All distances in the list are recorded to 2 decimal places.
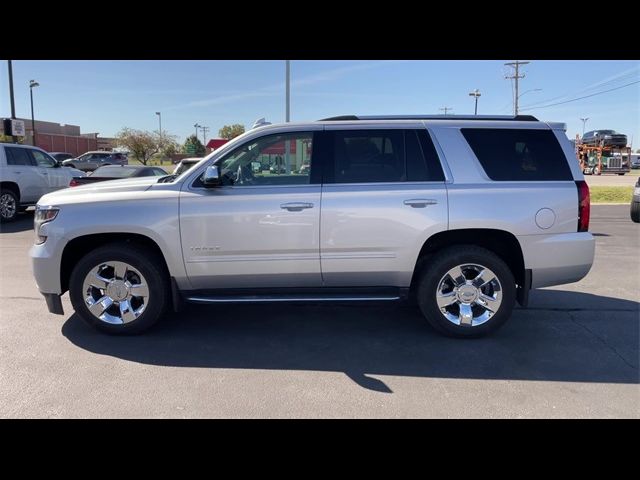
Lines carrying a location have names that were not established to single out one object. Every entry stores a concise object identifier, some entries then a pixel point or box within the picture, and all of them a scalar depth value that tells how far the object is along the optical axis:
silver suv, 3.99
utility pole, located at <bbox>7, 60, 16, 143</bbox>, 19.44
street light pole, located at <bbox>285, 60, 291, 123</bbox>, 18.04
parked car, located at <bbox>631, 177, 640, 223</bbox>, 9.96
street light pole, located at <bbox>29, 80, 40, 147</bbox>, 38.47
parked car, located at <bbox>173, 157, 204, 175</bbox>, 7.65
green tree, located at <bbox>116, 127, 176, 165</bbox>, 55.31
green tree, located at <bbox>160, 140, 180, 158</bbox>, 60.84
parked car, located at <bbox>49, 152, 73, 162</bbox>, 31.72
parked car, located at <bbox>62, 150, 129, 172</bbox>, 31.43
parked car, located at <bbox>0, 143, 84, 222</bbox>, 11.10
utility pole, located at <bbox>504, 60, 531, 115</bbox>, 44.66
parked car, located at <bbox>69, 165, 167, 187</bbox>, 10.24
